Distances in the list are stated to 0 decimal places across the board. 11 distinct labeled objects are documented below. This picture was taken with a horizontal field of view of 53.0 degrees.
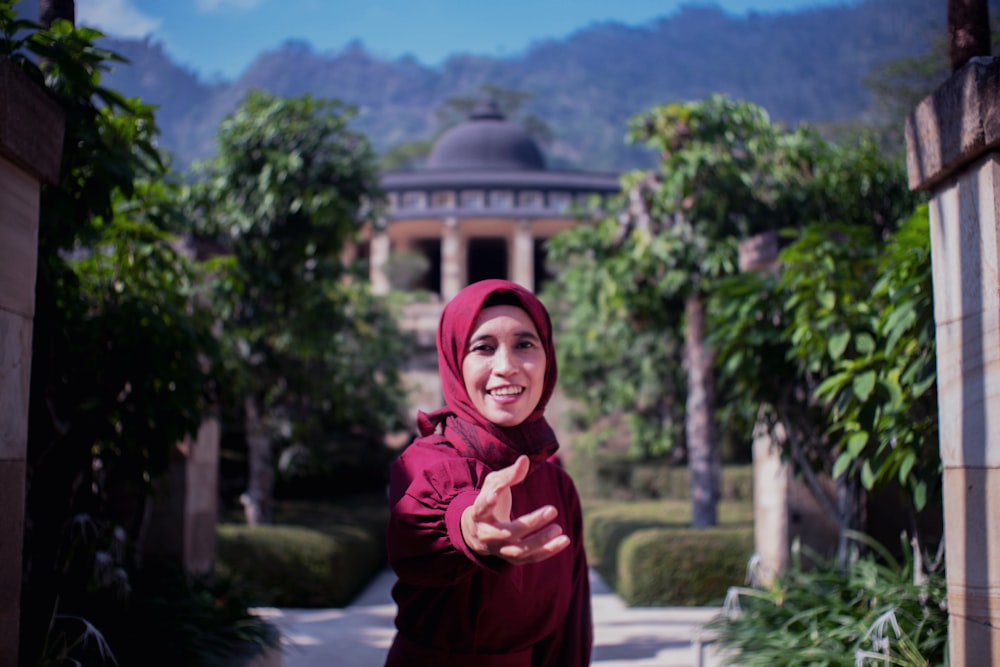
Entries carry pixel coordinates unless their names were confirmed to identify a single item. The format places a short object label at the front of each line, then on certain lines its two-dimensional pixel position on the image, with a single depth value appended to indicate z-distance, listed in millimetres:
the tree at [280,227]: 10180
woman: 2480
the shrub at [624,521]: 11562
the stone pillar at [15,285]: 2918
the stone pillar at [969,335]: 2949
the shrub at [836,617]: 4016
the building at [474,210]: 37094
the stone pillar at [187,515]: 7105
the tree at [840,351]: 4199
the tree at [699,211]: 9867
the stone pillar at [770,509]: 7578
